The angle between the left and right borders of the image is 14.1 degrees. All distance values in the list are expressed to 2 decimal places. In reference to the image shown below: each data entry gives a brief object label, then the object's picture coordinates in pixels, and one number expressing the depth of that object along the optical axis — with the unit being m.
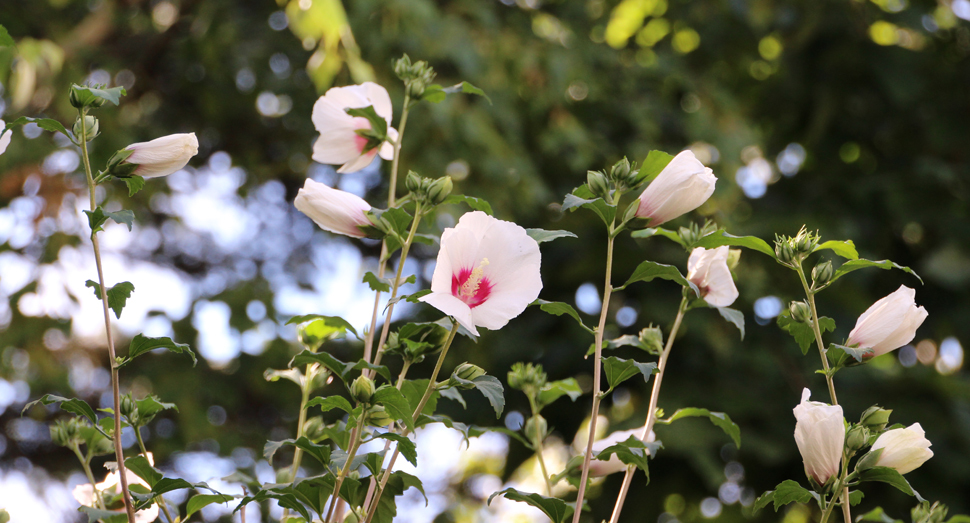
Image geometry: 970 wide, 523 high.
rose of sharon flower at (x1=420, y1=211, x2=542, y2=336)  2.45
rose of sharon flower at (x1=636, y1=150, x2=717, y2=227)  2.52
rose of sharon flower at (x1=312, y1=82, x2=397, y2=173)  2.66
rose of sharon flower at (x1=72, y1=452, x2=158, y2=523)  2.58
